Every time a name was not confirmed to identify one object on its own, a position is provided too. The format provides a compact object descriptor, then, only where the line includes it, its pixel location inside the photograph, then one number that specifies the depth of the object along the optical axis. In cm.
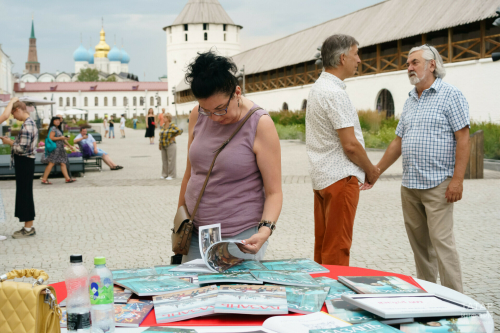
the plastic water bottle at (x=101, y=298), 185
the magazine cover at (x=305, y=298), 207
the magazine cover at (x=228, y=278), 228
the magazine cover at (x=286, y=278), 231
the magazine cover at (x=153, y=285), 221
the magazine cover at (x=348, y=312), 198
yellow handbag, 172
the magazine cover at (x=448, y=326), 188
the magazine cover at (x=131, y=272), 246
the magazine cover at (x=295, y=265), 257
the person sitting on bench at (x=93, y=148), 1562
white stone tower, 6838
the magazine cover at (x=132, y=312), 196
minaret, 16525
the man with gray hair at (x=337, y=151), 370
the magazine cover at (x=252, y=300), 201
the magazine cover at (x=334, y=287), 224
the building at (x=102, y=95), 10525
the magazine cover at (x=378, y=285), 222
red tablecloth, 198
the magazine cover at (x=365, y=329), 183
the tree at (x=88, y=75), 11594
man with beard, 369
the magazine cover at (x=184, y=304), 200
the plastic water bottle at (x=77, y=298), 179
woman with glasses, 281
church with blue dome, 13062
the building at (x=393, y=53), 2375
